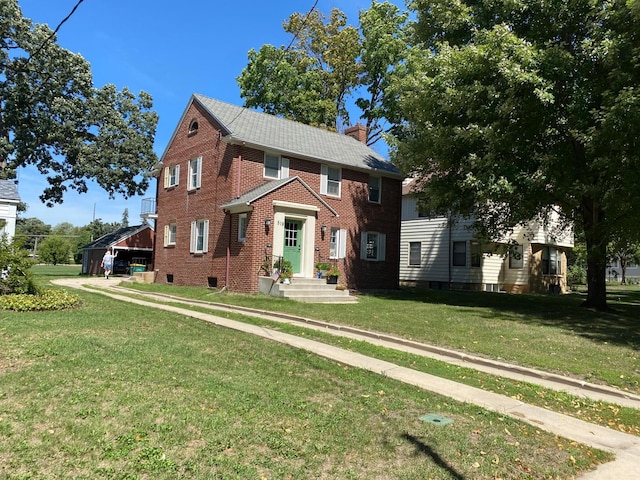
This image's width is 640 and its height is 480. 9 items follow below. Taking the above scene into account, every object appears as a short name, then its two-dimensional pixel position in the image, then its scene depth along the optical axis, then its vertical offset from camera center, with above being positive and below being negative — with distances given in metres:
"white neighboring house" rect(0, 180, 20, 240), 19.19 +1.94
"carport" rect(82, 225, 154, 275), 37.09 +0.72
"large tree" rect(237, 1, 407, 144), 30.88 +13.59
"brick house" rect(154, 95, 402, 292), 17.64 +2.53
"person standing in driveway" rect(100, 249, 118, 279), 26.29 -0.40
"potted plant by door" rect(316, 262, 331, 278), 18.42 -0.20
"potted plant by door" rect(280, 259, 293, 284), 16.48 -0.35
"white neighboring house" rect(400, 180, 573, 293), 27.27 +0.42
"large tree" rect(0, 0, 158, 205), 29.05 +9.14
